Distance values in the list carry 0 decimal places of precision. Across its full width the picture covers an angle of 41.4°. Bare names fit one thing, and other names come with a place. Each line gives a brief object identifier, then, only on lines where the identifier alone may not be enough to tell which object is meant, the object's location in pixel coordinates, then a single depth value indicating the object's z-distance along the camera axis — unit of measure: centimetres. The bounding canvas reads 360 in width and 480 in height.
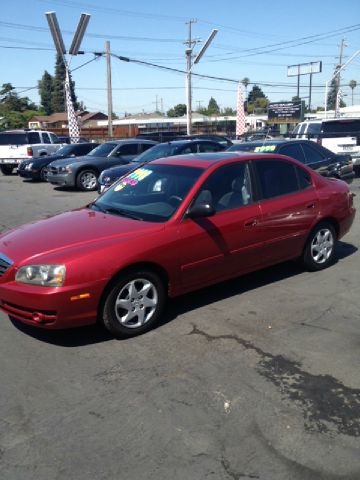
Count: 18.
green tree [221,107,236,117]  13239
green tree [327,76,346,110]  12694
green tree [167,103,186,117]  12989
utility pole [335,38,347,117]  4433
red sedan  398
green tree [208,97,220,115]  16800
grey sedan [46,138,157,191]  1487
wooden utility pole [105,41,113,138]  3325
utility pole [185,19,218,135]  3425
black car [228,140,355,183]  945
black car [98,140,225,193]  1204
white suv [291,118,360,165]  1534
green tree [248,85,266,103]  15998
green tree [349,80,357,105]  13232
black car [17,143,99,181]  1741
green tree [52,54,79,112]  11981
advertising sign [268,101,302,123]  5597
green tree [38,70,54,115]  12168
